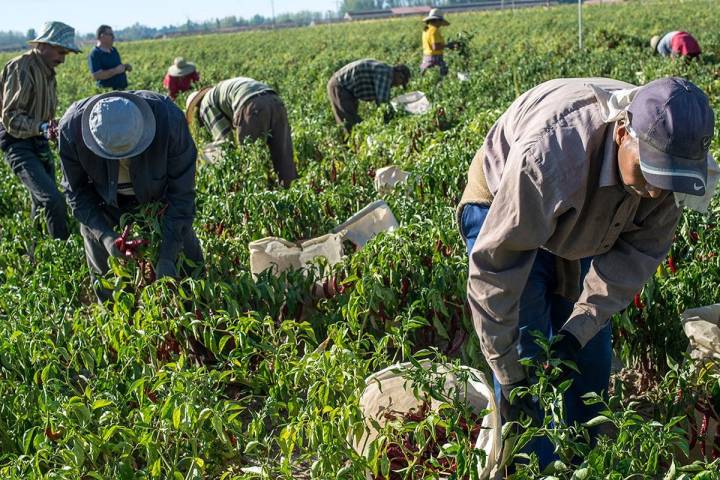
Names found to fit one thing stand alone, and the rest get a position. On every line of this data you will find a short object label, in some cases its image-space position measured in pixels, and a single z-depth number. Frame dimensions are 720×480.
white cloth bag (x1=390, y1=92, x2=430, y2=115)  8.70
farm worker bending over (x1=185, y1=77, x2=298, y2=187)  6.14
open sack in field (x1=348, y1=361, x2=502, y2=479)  2.36
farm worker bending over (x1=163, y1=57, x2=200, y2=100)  10.93
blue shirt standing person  9.78
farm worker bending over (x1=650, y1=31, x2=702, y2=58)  10.87
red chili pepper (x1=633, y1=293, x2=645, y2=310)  3.51
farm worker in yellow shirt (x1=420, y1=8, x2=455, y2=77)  11.40
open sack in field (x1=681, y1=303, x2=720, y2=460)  2.81
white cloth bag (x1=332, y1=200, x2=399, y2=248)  4.56
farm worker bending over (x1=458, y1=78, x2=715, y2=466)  1.99
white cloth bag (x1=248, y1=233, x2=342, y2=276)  4.38
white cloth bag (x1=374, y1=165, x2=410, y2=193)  5.67
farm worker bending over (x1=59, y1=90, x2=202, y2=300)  3.46
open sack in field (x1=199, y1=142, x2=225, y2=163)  6.56
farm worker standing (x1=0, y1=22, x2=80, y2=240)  5.14
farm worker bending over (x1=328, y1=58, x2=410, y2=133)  7.64
